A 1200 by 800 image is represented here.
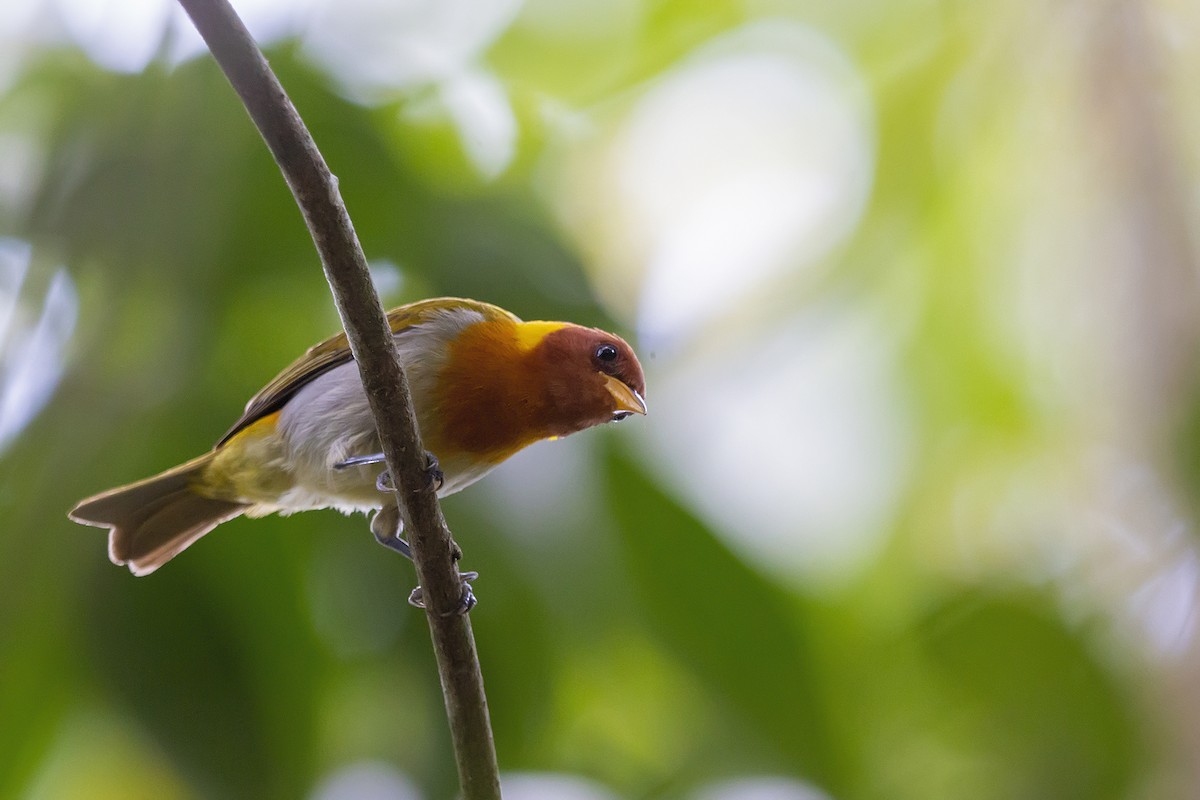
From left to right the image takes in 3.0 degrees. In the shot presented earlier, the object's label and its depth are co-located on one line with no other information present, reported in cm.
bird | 476
